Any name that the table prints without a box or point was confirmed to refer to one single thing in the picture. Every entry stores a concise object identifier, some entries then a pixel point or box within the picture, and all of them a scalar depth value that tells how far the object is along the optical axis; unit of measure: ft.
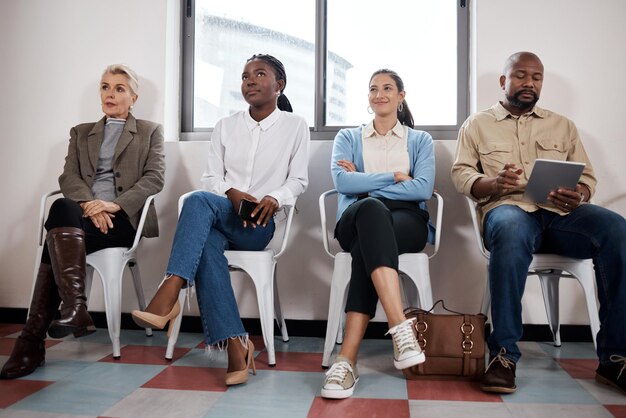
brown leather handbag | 6.22
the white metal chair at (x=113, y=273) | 7.40
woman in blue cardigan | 5.95
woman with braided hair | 6.25
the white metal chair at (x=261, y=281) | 7.09
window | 9.57
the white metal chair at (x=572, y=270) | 6.78
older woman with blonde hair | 6.49
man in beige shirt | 6.03
